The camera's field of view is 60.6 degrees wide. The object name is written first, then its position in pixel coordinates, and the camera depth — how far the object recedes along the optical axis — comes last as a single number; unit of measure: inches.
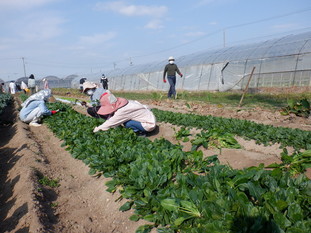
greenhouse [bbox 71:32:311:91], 632.4
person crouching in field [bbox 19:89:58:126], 343.0
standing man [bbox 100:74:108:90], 996.9
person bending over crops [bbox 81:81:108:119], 232.1
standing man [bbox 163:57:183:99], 556.1
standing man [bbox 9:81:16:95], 1062.7
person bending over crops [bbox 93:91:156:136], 220.7
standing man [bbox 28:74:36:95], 788.6
